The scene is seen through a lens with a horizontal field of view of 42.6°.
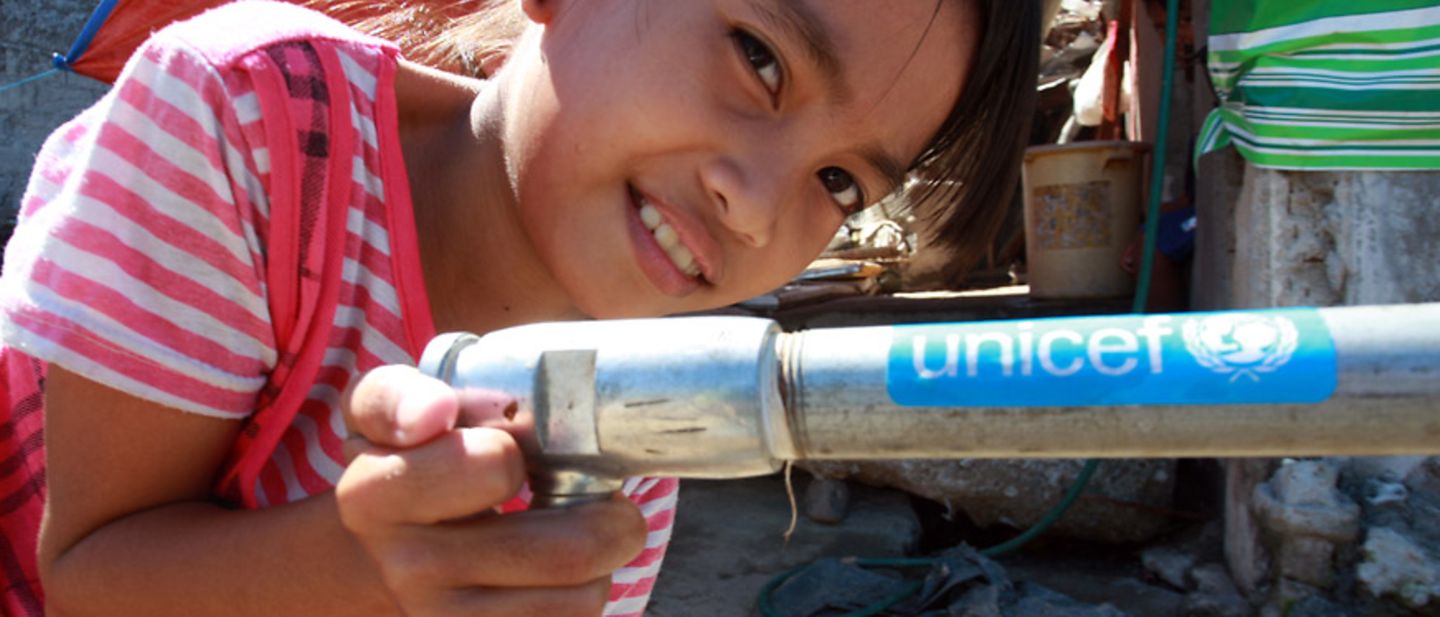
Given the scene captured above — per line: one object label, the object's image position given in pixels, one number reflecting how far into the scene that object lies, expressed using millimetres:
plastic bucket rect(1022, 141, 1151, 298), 1766
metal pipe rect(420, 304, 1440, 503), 323
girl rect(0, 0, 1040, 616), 370
